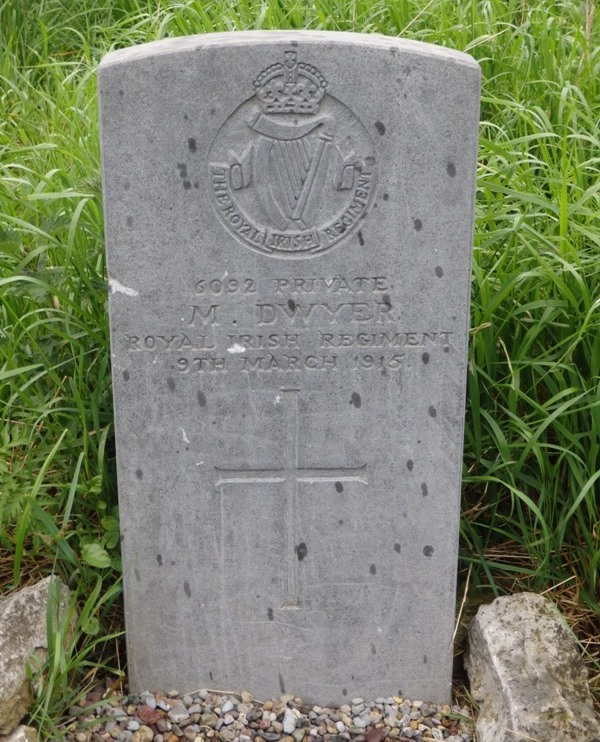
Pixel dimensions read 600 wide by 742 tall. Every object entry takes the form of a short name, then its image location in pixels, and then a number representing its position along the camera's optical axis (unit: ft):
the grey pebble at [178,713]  7.99
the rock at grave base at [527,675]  7.18
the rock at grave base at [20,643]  7.11
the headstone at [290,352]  6.71
